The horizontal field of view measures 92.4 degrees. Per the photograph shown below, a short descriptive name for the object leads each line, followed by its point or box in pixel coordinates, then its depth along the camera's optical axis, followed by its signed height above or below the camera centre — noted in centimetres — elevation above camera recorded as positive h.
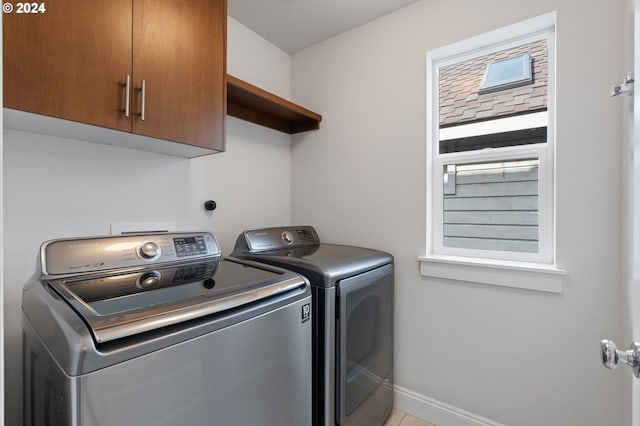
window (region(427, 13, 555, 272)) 161 +38
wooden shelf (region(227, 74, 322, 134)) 178 +69
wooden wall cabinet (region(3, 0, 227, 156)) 97 +55
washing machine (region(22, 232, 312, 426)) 71 -35
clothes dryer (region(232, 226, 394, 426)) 140 -54
